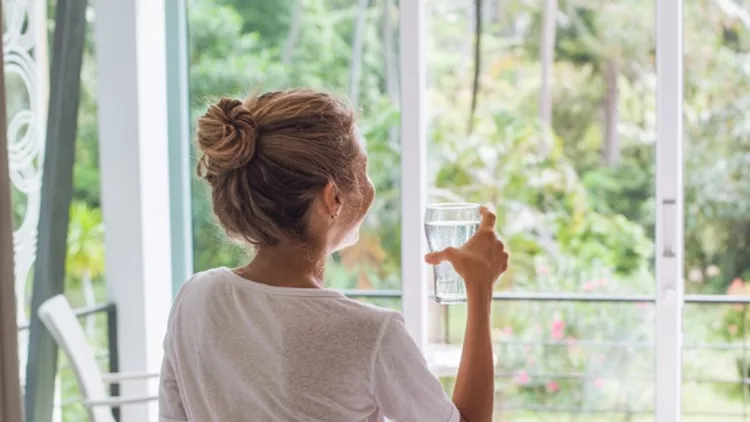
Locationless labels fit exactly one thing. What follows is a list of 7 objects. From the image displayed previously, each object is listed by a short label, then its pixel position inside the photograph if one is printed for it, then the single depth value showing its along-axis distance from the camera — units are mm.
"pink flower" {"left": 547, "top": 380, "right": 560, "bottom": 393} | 3617
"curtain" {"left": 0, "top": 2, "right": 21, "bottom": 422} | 1862
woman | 1312
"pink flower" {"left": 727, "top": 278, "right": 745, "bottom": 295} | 3422
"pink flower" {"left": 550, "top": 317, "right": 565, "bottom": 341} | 3590
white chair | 2980
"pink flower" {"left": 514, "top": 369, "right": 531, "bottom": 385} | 3639
